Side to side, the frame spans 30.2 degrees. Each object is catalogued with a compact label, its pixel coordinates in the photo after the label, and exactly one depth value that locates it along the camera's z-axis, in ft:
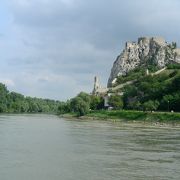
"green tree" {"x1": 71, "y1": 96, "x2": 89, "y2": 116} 366.08
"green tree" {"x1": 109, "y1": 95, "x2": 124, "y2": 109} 398.74
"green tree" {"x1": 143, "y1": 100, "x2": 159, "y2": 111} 325.61
